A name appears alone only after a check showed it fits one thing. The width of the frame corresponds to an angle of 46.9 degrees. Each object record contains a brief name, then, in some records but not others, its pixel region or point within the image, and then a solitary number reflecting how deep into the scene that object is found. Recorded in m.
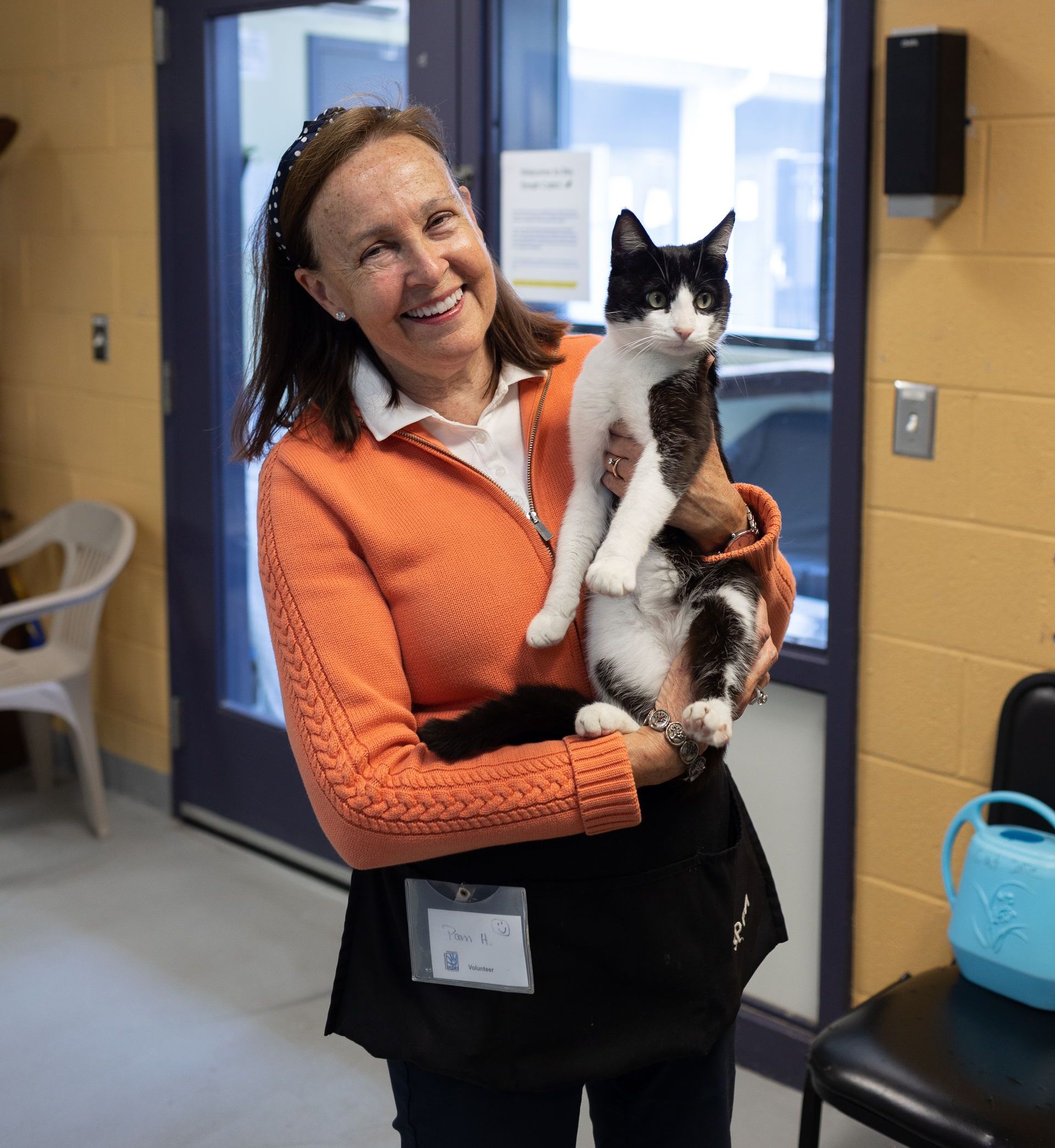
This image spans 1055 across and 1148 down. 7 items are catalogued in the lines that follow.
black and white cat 1.24
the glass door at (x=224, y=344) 3.04
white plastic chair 3.27
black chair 1.59
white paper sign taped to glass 2.54
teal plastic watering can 1.77
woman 1.13
